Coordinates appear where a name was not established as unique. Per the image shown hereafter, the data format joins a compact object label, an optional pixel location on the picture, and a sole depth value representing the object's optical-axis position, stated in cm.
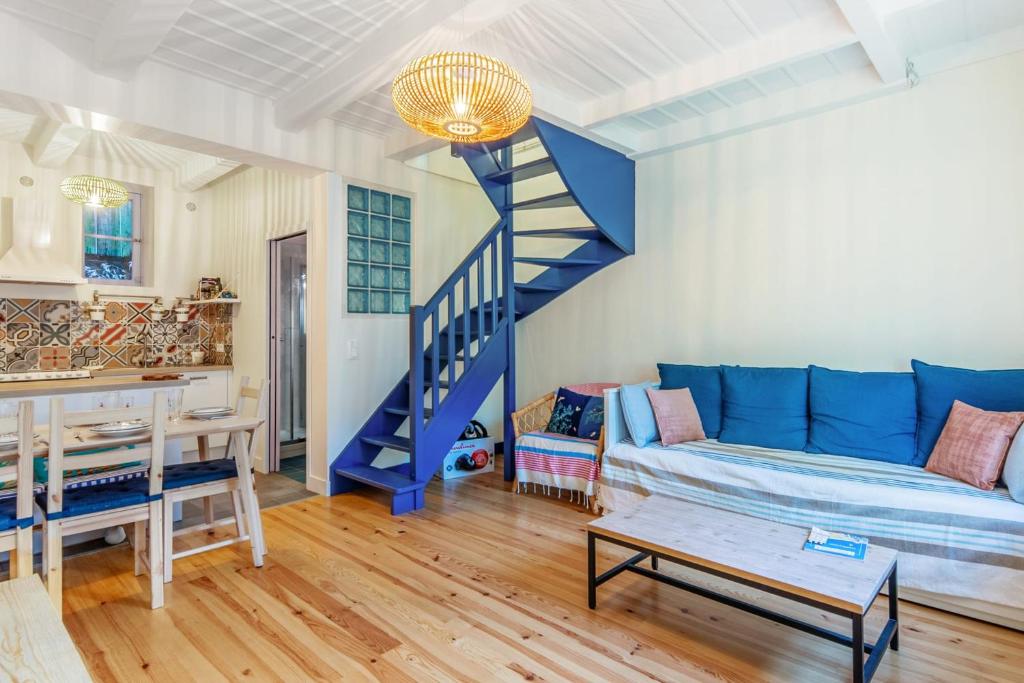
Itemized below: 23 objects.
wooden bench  100
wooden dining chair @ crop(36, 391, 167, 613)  220
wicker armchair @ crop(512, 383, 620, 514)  443
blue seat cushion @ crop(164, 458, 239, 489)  263
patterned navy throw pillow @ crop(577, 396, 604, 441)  393
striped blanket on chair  378
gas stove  400
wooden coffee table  176
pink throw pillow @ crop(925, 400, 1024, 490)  246
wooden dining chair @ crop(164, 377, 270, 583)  263
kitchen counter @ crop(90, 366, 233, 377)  475
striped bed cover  224
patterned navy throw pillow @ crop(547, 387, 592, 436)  411
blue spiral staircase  375
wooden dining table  243
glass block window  430
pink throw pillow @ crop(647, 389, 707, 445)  347
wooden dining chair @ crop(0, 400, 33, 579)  208
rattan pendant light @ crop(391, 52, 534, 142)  214
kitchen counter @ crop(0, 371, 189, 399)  359
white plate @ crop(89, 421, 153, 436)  249
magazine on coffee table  202
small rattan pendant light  435
